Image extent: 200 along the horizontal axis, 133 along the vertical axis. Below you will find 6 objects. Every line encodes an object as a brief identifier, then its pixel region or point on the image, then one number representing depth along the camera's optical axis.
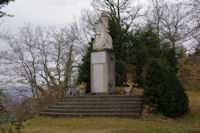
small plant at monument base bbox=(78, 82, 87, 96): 14.95
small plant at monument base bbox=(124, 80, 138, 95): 14.31
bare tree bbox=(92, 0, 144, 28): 23.47
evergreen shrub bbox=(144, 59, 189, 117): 10.04
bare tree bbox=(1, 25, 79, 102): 18.11
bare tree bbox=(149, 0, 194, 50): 25.62
